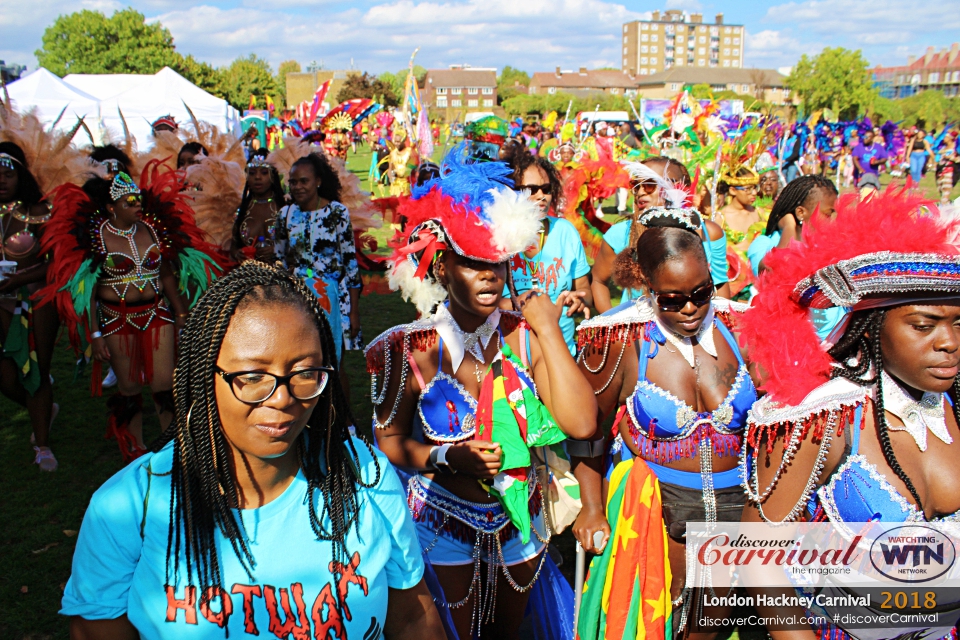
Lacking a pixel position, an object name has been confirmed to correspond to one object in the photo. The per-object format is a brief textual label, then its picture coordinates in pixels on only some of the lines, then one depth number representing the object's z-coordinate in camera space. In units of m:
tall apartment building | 164.38
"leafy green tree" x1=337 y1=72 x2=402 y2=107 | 45.28
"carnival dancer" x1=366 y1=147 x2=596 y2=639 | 2.36
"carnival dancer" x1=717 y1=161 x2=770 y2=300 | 6.70
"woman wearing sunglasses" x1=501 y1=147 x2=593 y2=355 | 4.05
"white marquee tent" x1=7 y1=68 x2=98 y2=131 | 16.84
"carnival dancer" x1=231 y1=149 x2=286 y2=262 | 5.86
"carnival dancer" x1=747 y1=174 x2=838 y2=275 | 4.86
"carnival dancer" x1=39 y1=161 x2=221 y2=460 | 4.46
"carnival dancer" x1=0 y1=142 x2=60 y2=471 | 4.73
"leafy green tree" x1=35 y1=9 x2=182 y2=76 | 64.69
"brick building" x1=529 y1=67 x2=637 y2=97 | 109.94
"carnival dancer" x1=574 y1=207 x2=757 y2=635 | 2.58
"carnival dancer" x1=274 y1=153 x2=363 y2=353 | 5.31
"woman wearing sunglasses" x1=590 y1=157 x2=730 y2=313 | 4.16
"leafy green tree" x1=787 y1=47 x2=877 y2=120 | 57.19
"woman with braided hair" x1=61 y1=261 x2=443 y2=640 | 1.45
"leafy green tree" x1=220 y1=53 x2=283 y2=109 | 50.28
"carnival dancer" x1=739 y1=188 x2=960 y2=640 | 1.86
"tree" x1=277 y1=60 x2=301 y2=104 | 112.30
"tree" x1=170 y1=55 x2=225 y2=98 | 51.72
